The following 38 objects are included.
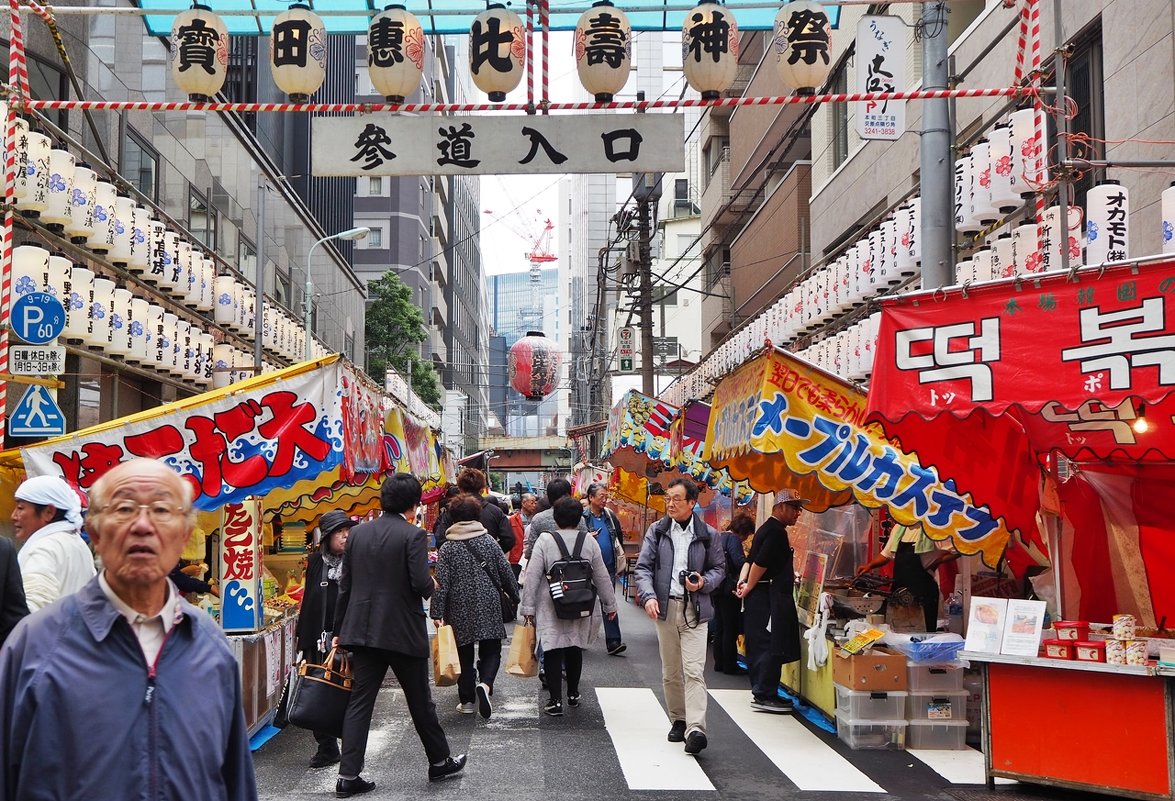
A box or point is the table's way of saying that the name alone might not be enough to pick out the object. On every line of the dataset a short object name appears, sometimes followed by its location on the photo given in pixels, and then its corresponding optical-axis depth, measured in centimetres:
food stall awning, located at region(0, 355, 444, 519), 857
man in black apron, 1064
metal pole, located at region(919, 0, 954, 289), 1066
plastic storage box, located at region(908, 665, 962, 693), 932
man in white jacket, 555
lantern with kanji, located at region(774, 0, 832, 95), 1124
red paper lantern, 3397
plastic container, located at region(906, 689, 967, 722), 930
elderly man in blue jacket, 281
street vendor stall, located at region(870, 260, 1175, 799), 689
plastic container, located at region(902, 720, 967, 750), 928
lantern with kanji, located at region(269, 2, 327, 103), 1148
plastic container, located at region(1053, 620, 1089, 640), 776
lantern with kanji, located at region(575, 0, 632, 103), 1133
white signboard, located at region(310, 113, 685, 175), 1141
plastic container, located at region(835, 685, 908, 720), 923
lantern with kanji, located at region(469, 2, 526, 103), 1134
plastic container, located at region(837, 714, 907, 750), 921
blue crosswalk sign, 1231
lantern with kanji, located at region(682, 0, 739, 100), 1127
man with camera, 884
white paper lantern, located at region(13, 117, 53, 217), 1344
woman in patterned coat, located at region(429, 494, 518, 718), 991
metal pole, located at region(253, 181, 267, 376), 2393
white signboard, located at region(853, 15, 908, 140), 1273
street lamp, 3212
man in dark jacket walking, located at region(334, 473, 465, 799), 754
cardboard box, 926
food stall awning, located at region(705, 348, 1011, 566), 1005
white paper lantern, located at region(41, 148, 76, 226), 1424
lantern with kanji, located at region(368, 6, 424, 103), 1137
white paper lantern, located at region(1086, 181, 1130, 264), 1125
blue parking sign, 1215
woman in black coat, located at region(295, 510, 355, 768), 984
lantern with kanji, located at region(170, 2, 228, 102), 1131
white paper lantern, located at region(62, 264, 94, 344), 1472
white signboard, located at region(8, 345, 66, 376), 1198
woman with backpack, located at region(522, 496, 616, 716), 984
